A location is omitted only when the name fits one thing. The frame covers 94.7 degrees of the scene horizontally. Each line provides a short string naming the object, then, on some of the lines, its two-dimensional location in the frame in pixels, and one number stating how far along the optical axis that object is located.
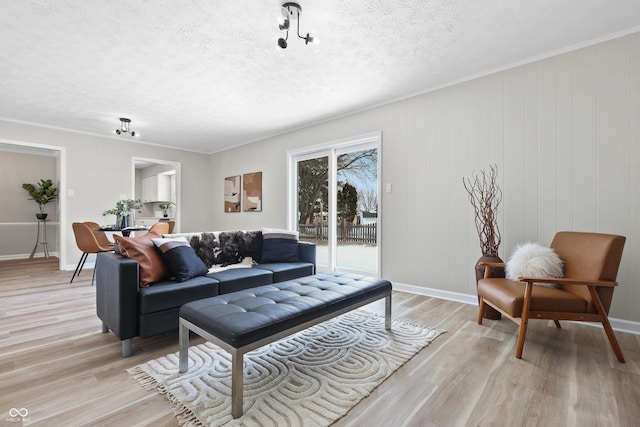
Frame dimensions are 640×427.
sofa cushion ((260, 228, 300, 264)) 3.48
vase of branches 2.79
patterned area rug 1.45
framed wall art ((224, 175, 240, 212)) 6.46
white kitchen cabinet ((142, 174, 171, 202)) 8.27
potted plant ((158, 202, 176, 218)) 8.41
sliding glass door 4.34
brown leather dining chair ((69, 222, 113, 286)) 4.14
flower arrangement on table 4.16
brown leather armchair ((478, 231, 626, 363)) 2.00
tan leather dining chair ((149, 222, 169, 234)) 4.78
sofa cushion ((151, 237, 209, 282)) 2.46
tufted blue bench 1.45
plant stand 6.60
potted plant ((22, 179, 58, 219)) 6.46
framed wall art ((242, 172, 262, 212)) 5.95
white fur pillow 2.29
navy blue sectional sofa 2.06
